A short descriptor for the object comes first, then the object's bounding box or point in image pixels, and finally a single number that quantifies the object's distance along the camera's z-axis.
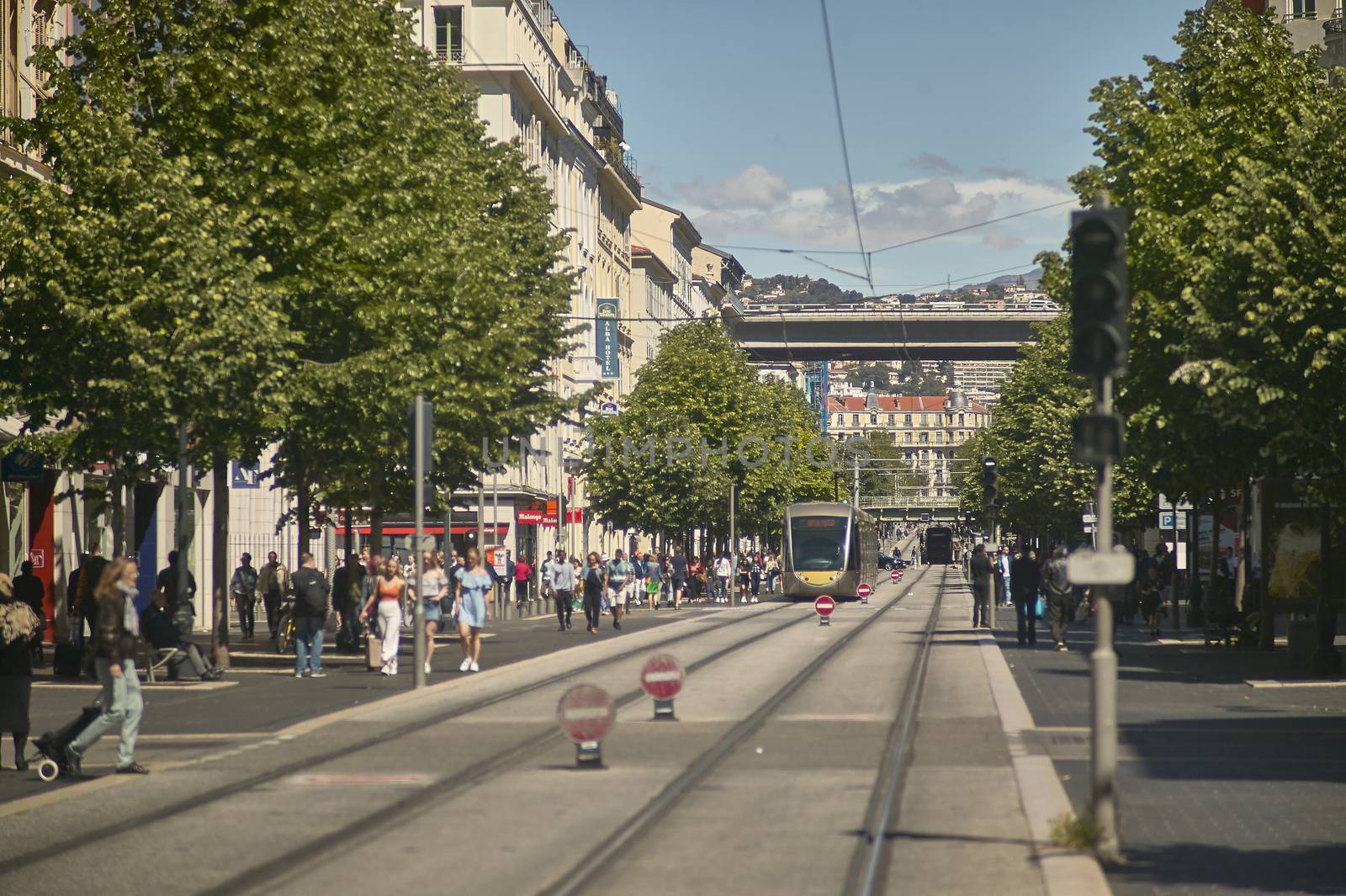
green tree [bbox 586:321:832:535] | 72.50
